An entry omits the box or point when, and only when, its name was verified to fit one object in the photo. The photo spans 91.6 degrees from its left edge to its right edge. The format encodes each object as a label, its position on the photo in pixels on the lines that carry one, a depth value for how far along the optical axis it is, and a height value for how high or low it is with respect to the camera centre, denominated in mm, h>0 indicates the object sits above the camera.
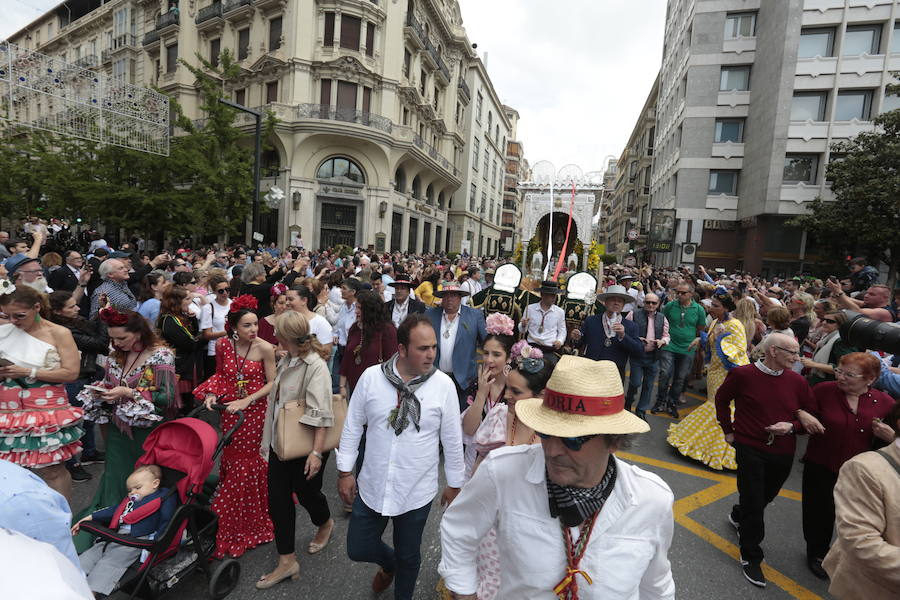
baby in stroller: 2549 -1694
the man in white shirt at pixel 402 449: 2602 -1159
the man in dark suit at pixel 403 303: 6039 -650
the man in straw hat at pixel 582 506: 1469 -822
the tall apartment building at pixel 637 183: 44438 +11100
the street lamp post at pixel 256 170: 13420 +2399
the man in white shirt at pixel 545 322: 6074 -769
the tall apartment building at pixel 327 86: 24500 +9824
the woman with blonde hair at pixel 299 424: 2973 -1205
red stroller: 2621 -1785
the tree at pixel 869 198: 17109 +3700
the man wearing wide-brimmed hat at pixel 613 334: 5855 -853
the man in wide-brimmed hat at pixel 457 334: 4699 -804
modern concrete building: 22984 +9952
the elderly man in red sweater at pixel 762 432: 3322 -1166
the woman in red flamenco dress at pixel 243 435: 3309 -1474
